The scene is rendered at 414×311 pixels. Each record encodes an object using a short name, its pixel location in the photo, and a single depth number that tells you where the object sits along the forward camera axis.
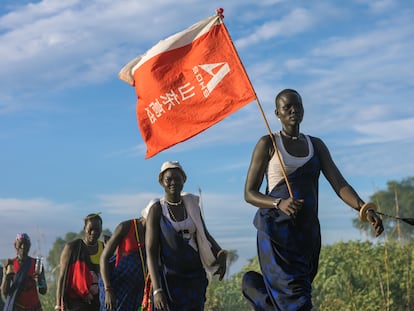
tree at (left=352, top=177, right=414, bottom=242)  65.31
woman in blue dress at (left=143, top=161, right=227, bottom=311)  7.85
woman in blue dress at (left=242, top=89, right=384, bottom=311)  6.44
